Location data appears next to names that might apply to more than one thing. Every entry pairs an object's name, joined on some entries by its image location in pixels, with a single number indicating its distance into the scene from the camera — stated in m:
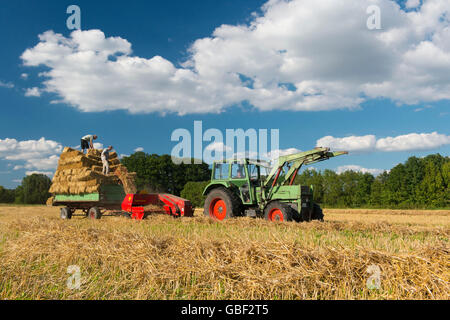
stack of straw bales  12.98
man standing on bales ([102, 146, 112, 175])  13.42
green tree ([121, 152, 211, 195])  54.25
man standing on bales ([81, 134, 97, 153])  14.59
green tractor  11.26
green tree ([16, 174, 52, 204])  54.44
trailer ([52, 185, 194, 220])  12.41
